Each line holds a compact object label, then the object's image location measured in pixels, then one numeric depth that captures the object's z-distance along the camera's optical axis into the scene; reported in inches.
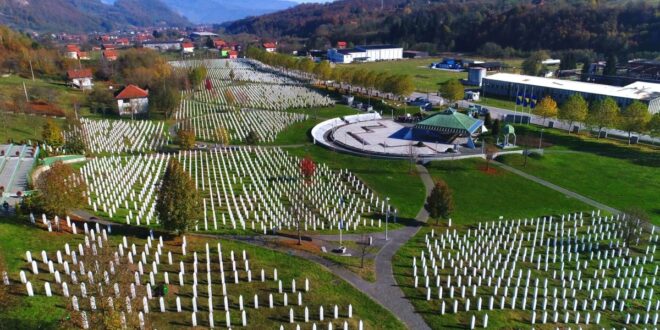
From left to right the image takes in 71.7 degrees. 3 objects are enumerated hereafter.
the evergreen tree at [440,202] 1333.7
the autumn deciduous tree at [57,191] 1122.0
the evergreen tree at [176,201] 1103.0
